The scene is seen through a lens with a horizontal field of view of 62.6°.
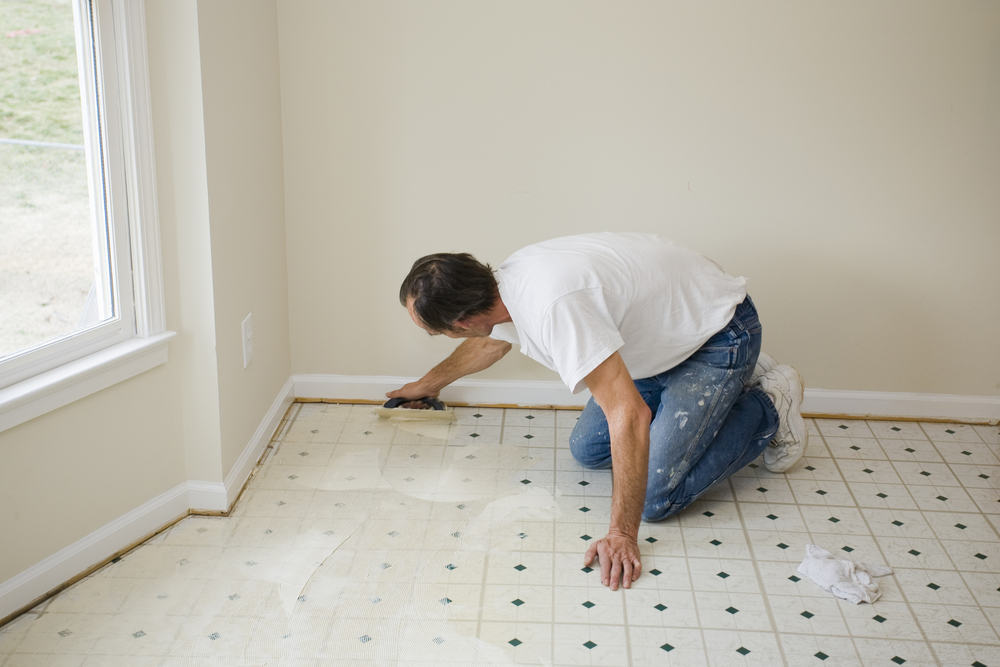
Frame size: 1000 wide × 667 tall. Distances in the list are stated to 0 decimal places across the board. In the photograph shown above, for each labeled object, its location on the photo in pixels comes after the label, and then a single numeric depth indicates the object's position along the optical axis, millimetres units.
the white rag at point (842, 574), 1817
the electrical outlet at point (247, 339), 2270
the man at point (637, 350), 1821
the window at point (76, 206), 1625
